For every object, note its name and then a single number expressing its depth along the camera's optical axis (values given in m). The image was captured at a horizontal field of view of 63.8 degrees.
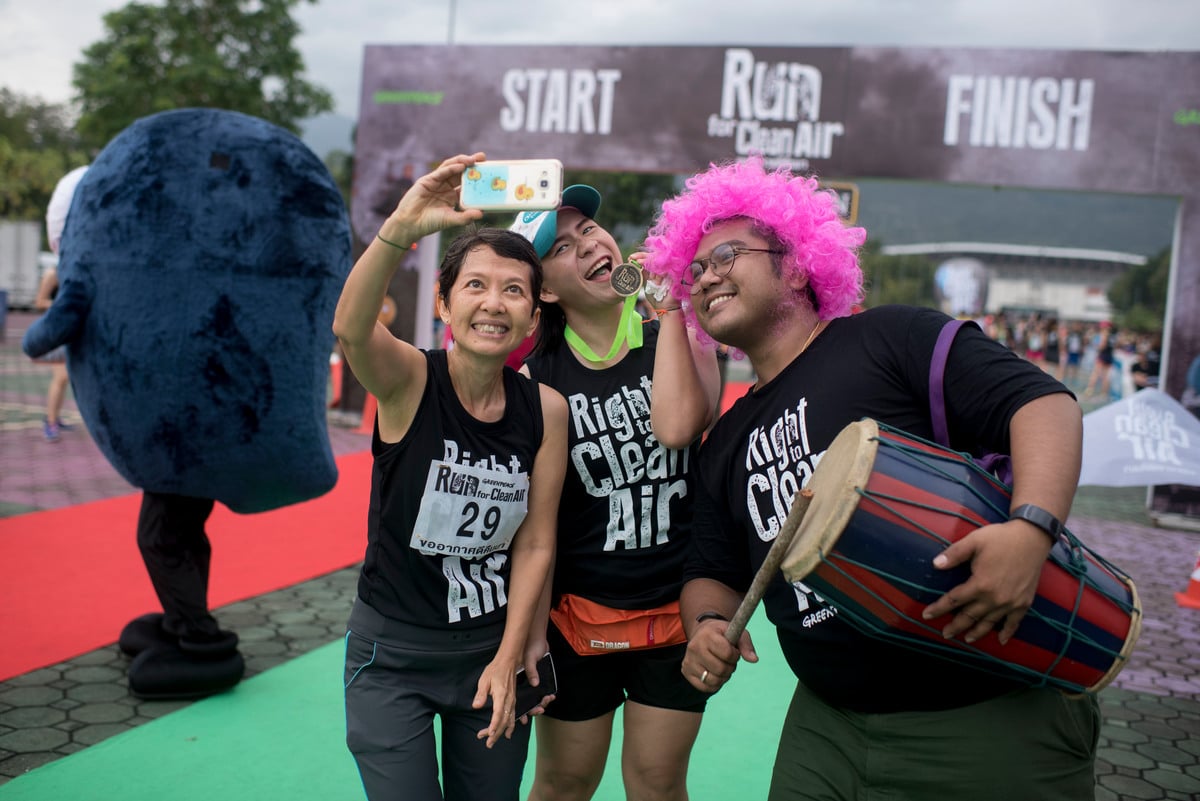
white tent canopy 5.21
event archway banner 8.68
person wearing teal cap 2.42
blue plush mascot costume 3.45
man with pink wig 1.51
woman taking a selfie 2.03
